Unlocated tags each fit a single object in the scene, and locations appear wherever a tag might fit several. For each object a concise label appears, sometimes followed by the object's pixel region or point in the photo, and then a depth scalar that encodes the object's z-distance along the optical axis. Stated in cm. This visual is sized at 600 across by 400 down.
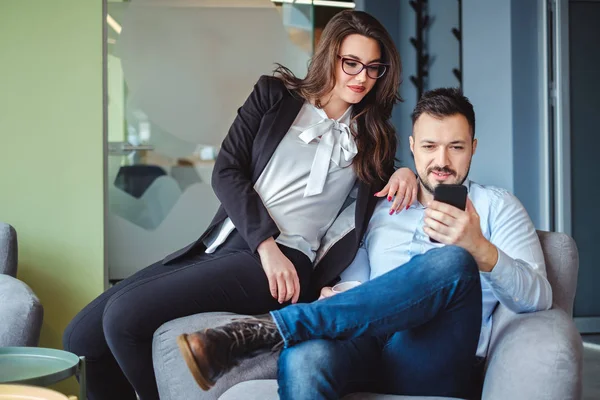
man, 160
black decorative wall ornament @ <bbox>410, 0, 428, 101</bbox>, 593
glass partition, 521
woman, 200
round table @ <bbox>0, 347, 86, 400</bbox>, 164
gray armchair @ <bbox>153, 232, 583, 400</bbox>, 155
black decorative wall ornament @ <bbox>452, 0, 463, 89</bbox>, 515
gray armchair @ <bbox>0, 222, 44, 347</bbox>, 239
